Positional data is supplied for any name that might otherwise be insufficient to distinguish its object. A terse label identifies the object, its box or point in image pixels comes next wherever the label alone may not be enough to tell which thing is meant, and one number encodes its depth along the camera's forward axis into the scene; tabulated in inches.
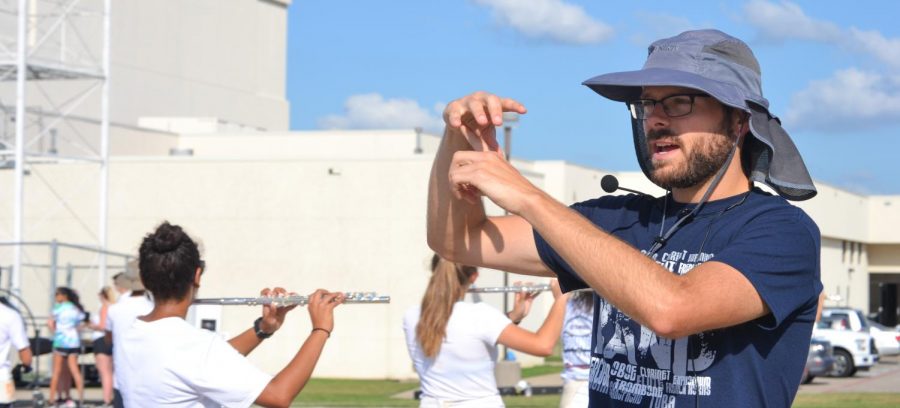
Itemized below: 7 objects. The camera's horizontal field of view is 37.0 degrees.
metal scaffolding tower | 1127.0
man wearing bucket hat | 115.9
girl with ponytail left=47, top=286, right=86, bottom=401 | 853.8
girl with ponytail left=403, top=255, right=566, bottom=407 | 316.8
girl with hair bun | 213.3
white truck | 1359.5
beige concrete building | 1284.4
